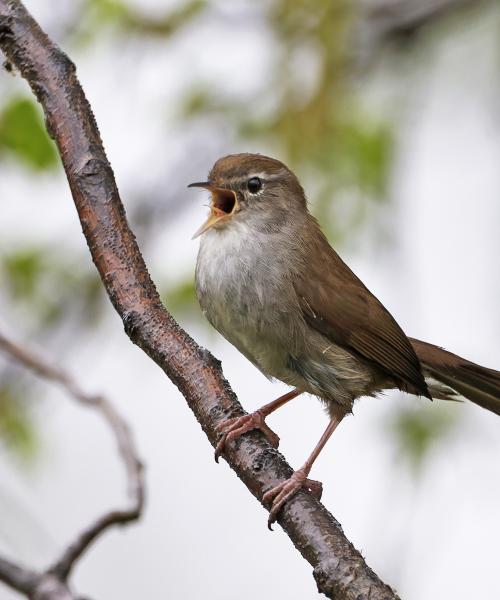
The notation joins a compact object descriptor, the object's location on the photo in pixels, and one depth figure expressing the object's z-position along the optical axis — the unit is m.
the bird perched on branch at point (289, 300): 7.02
